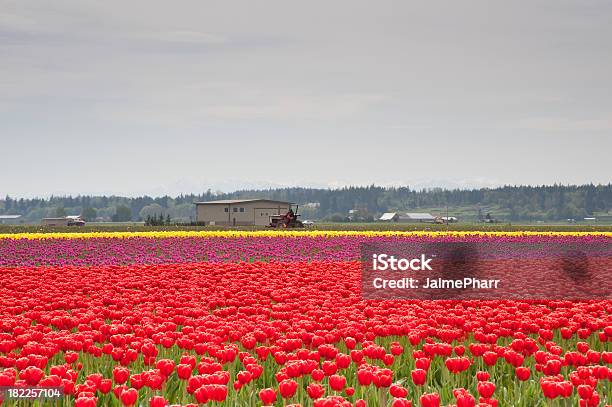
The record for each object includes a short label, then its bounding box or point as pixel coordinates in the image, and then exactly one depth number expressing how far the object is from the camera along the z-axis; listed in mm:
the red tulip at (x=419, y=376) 13156
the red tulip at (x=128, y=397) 11287
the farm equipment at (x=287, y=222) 116250
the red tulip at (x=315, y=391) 11555
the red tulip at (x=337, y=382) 12234
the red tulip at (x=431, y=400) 10570
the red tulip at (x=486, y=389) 11594
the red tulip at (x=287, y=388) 11914
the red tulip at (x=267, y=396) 11219
